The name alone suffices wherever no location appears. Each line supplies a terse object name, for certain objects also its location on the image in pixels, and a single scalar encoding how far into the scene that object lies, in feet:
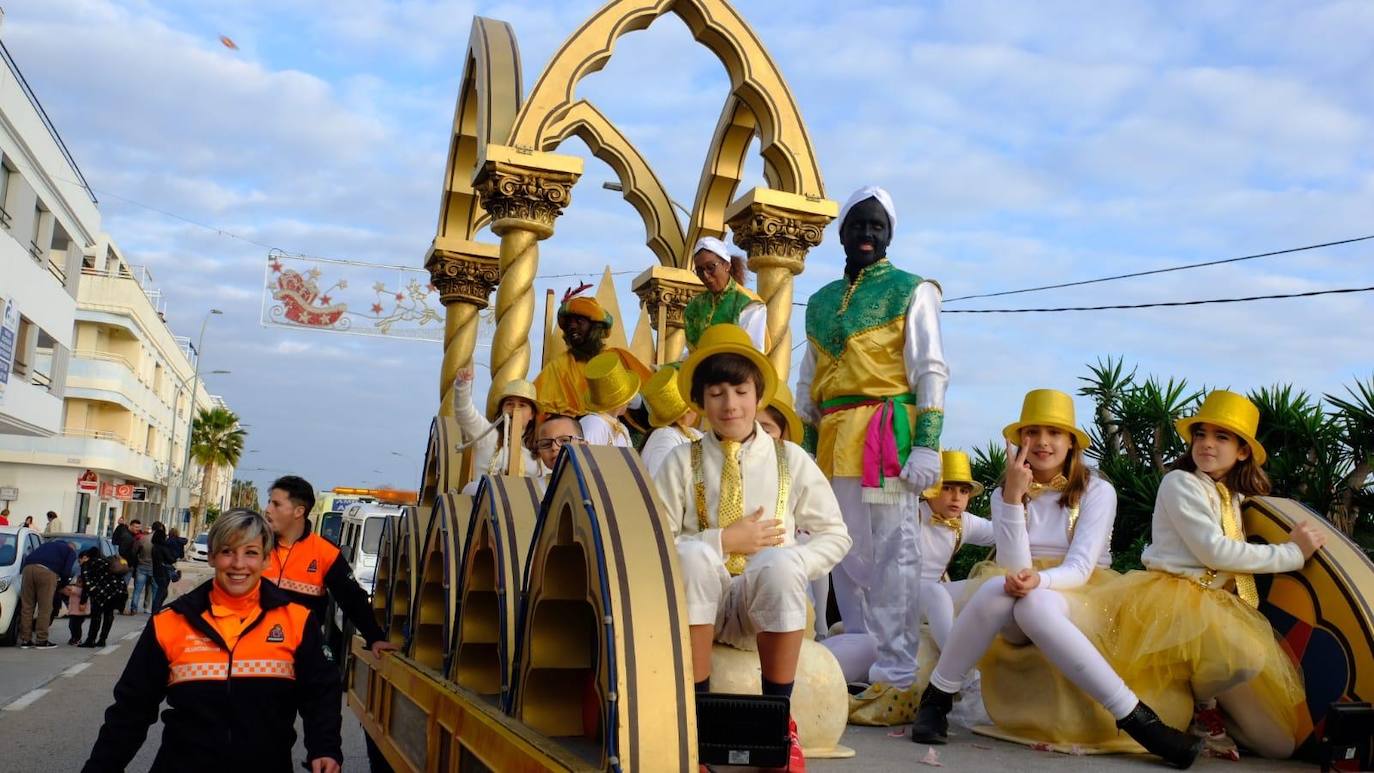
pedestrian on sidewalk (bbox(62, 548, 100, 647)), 56.95
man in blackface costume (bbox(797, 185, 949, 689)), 17.38
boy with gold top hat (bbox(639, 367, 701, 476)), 19.76
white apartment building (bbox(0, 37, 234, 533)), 91.71
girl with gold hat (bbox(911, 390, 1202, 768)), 13.29
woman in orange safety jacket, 11.43
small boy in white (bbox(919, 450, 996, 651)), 22.06
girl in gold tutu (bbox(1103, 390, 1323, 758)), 13.87
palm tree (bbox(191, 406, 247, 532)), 263.08
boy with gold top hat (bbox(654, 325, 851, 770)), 11.55
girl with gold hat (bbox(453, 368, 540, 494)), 18.70
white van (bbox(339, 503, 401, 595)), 61.87
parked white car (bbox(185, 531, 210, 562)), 169.15
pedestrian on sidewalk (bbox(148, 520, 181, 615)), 74.13
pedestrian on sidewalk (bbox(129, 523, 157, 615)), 77.66
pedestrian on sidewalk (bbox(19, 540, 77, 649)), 54.80
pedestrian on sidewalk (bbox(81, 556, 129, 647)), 55.42
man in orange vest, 18.37
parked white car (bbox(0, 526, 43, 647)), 54.34
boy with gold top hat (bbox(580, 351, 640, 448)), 20.80
